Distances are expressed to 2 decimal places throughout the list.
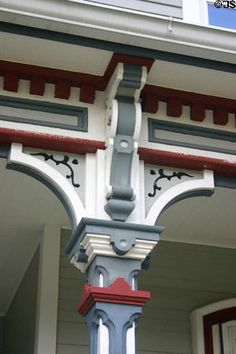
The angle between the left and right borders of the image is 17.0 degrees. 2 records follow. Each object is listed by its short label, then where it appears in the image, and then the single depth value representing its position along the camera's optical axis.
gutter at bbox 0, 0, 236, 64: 5.41
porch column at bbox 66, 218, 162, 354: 5.24
